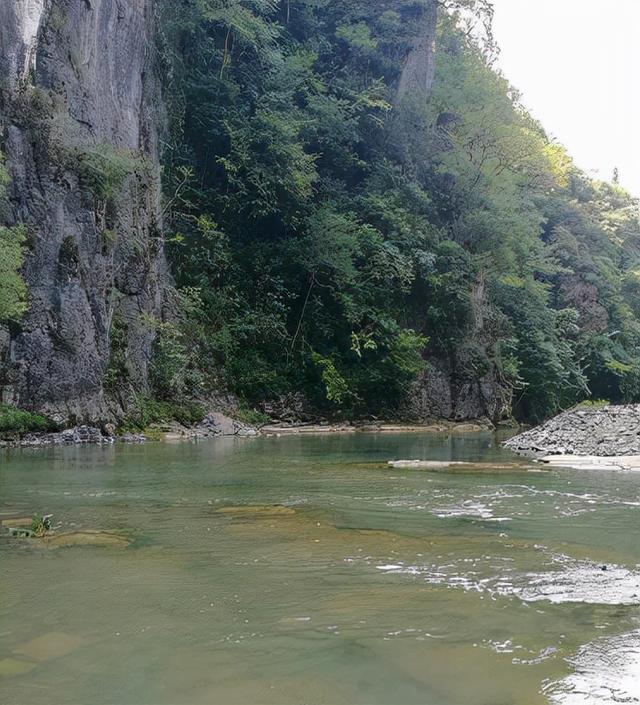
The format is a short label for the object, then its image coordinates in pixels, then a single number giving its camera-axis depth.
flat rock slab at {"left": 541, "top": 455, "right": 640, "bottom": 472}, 13.14
